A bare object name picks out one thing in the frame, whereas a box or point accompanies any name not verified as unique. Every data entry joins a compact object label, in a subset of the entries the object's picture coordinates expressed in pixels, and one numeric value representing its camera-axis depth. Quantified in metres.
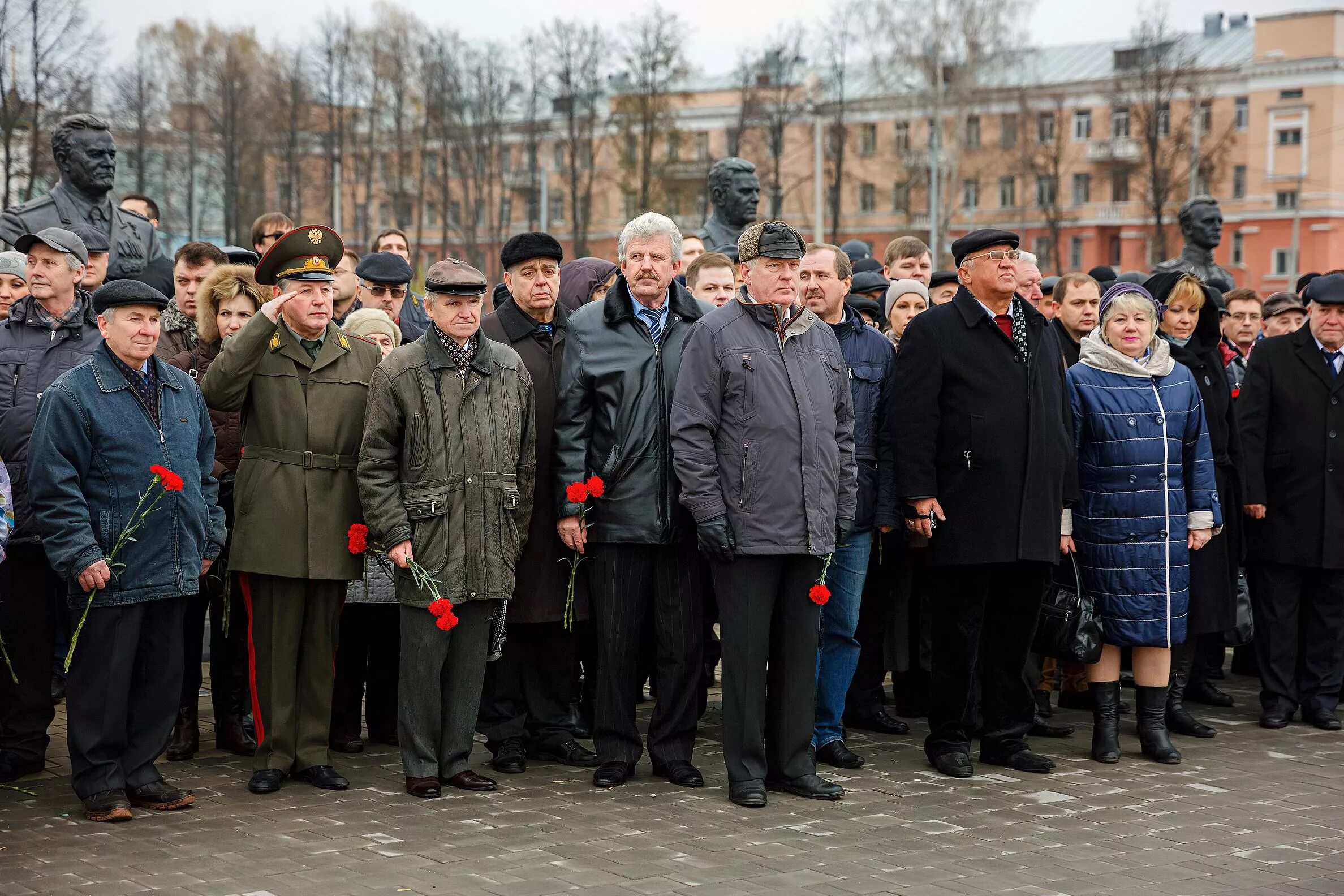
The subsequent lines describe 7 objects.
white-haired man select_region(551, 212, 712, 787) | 6.65
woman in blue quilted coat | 7.25
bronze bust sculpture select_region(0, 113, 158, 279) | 8.76
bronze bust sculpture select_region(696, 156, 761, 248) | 10.18
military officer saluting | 6.41
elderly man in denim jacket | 5.93
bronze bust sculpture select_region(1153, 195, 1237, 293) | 11.06
